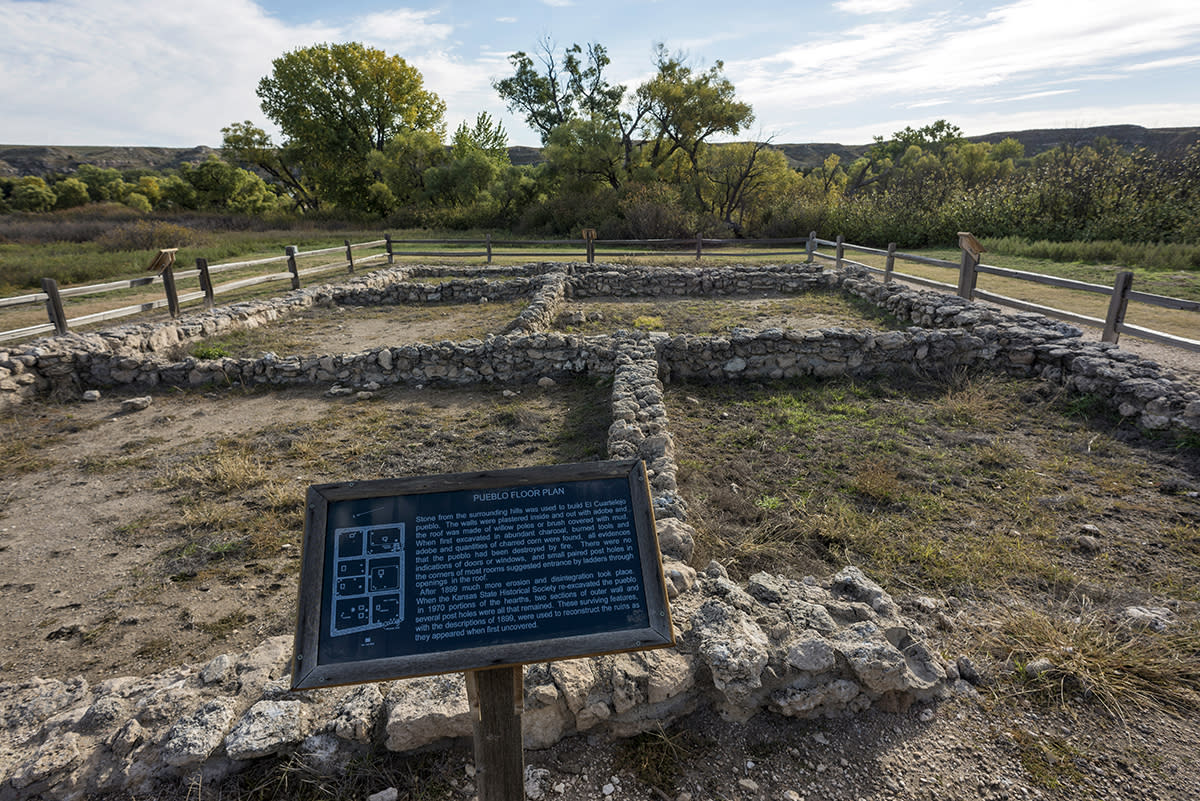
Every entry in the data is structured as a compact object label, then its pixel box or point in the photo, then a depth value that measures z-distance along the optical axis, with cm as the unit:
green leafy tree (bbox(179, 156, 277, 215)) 4100
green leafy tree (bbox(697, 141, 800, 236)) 2850
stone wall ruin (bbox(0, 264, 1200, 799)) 246
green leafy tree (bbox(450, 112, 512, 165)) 4025
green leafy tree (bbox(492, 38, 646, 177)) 3180
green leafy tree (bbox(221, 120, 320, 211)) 4400
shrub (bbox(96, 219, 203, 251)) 2186
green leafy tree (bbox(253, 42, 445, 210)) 4059
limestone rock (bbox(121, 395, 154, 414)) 730
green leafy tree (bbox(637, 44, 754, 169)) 2989
